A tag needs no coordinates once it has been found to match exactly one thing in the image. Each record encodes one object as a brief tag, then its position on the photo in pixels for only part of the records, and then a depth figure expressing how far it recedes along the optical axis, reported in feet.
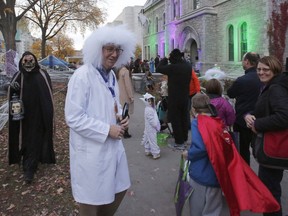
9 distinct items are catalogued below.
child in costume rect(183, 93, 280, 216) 6.70
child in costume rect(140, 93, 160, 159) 14.28
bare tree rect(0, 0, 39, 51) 44.55
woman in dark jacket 6.73
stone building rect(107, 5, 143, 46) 202.28
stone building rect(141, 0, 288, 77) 45.33
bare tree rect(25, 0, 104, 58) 74.75
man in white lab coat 5.69
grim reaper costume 11.41
